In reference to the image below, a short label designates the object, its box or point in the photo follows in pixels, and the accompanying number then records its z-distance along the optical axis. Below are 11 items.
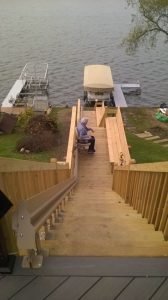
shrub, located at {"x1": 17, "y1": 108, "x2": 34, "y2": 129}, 18.62
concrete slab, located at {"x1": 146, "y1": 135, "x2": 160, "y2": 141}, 18.21
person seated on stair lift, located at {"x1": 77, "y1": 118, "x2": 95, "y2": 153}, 12.23
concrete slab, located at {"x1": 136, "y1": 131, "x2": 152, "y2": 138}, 18.58
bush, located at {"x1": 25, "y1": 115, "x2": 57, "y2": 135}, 17.55
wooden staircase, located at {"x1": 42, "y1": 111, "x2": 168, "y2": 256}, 2.88
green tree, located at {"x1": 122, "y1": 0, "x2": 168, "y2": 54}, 23.91
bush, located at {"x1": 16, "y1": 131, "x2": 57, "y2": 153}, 16.05
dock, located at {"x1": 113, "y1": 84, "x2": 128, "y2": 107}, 25.68
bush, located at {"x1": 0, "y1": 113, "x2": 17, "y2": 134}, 18.64
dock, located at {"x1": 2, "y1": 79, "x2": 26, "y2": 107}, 24.61
